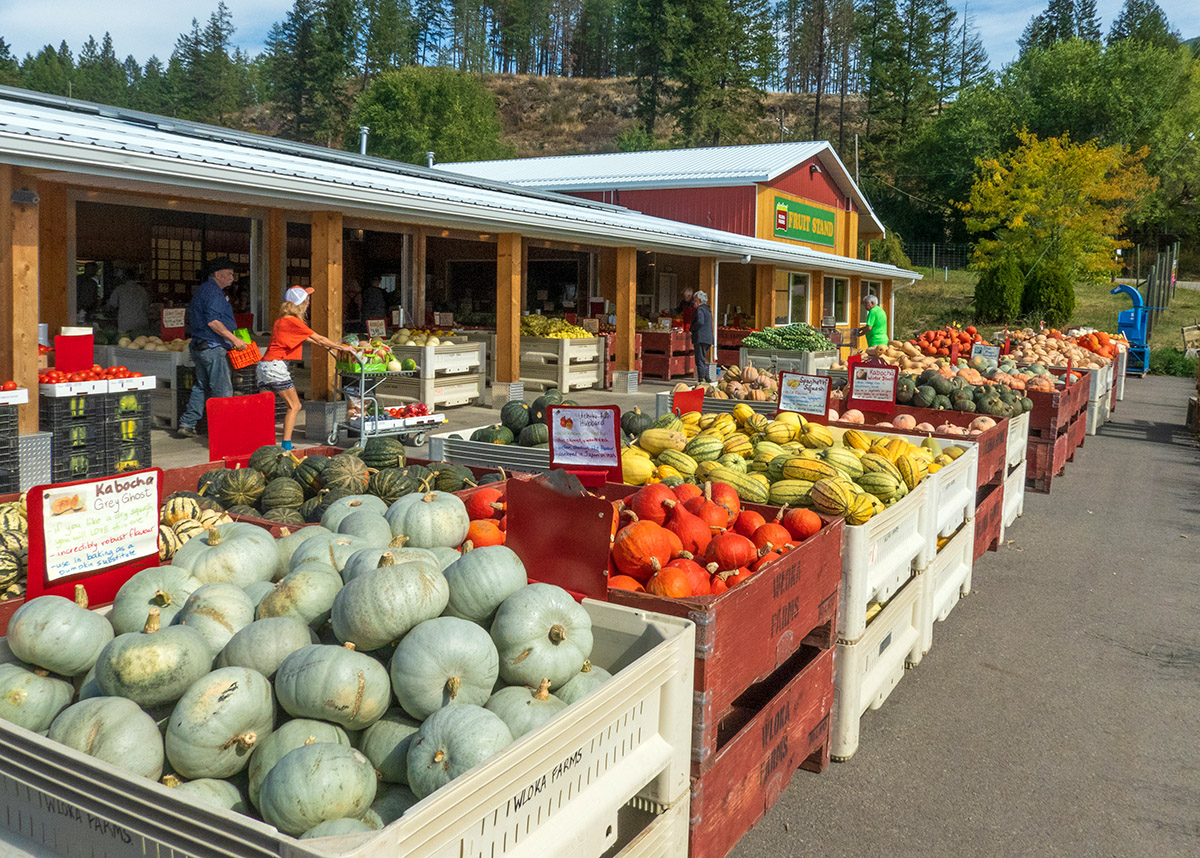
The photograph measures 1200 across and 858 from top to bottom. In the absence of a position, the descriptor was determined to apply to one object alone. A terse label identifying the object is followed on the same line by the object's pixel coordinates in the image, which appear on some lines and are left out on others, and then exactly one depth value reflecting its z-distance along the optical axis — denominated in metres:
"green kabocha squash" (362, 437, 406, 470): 4.90
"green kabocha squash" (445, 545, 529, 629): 2.58
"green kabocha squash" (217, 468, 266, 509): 4.31
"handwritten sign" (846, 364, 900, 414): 7.64
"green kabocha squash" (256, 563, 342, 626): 2.55
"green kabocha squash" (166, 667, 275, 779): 2.07
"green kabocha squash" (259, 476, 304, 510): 4.32
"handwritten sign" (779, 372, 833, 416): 6.96
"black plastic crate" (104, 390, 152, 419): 7.97
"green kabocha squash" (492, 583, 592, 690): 2.42
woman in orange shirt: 9.06
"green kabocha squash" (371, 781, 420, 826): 2.10
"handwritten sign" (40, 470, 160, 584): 2.76
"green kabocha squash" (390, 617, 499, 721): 2.26
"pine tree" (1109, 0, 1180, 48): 71.62
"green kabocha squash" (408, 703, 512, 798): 2.04
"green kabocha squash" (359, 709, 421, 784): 2.18
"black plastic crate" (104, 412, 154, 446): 8.00
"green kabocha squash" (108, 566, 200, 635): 2.55
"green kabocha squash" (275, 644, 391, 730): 2.17
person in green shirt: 15.15
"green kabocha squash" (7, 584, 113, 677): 2.30
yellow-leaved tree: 38.84
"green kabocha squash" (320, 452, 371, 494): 4.43
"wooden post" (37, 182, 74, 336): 10.83
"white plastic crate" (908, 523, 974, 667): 5.05
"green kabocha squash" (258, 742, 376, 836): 1.93
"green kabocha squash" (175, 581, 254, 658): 2.43
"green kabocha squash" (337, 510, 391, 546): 3.22
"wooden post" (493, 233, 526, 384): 13.57
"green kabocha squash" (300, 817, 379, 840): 1.86
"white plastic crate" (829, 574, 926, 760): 3.93
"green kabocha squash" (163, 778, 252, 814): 2.04
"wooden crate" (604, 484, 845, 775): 2.79
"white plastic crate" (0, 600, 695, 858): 1.65
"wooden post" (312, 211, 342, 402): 10.91
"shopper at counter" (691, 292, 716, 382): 16.16
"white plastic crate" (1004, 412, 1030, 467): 7.89
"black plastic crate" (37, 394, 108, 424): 7.63
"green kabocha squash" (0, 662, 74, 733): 2.21
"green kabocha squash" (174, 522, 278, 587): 2.84
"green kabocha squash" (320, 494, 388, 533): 3.50
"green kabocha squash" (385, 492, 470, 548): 3.27
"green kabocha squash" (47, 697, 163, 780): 2.04
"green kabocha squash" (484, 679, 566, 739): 2.28
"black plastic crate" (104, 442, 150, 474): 7.95
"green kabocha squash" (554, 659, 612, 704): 2.47
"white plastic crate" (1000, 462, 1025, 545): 7.82
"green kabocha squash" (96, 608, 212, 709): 2.19
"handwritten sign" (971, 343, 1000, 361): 12.43
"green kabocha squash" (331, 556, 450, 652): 2.38
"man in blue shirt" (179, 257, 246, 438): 9.48
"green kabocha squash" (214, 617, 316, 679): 2.30
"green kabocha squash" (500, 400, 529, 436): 6.01
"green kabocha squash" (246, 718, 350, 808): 2.09
